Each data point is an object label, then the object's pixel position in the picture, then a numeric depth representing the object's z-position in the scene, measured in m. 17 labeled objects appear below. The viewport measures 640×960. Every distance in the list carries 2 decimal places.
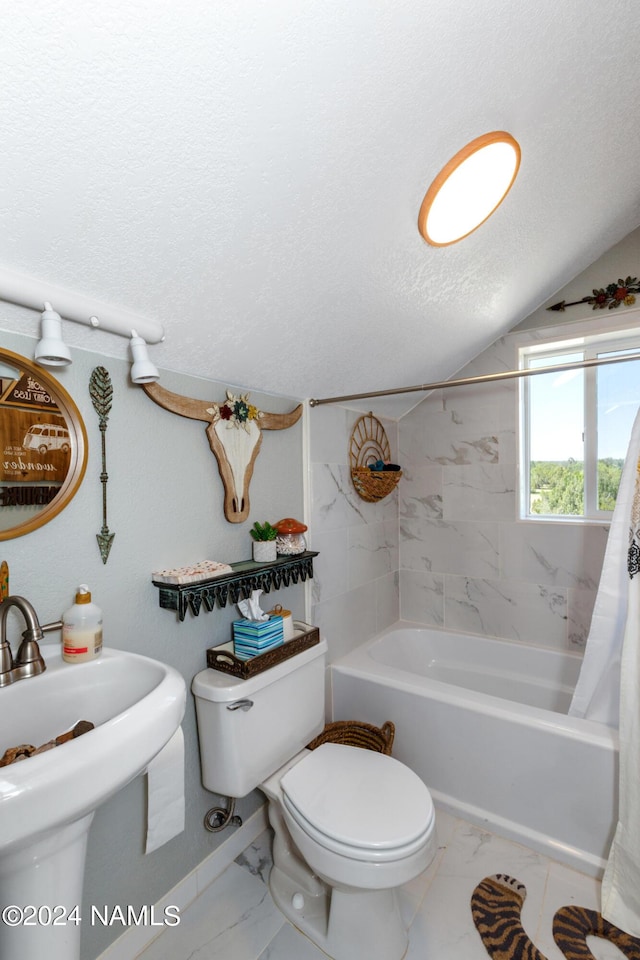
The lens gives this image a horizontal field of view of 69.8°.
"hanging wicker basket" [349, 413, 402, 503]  2.33
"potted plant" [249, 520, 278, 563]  1.72
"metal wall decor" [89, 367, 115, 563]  1.25
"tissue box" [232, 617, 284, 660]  1.52
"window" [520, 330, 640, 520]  2.27
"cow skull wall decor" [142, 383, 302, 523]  1.56
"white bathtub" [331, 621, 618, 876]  1.58
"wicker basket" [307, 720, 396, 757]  1.88
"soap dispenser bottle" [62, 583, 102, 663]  1.09
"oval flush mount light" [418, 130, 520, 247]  1.27
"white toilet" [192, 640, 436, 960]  1.21
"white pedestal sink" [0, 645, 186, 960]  0.65
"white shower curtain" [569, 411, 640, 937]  1.42
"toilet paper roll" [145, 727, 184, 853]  1.18
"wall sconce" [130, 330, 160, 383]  1.19
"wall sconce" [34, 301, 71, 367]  1.00
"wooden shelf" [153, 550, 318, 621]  1.38
